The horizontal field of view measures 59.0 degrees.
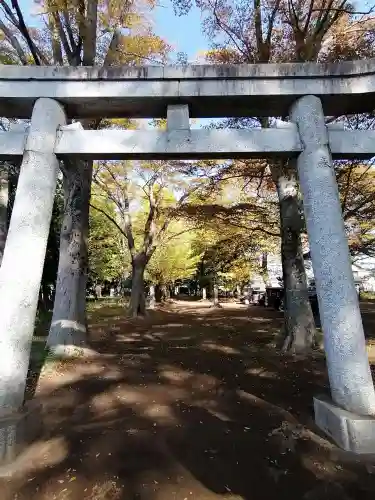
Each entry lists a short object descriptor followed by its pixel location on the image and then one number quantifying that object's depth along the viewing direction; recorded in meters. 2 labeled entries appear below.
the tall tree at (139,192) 17.64
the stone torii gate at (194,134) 4.09
